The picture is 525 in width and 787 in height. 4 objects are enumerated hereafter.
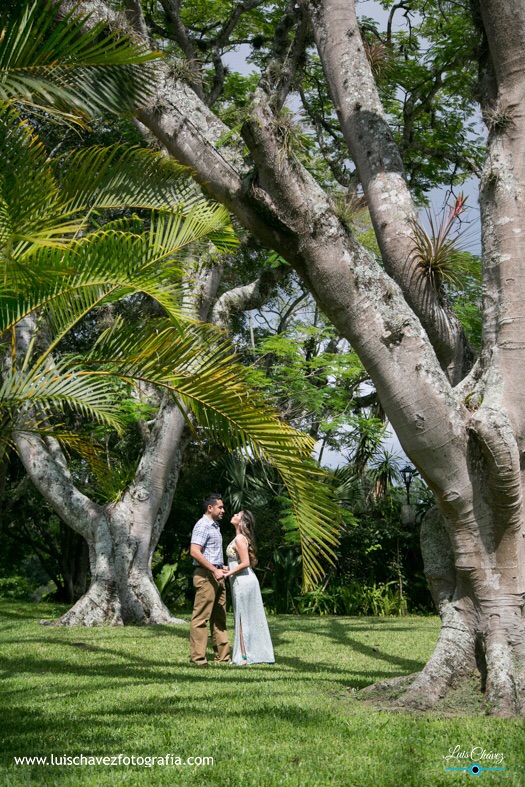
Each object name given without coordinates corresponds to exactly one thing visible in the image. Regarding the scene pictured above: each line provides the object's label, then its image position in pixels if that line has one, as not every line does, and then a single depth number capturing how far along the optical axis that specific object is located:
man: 7.88
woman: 8.03
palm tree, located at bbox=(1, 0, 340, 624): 5.42
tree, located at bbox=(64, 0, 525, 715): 5.22
